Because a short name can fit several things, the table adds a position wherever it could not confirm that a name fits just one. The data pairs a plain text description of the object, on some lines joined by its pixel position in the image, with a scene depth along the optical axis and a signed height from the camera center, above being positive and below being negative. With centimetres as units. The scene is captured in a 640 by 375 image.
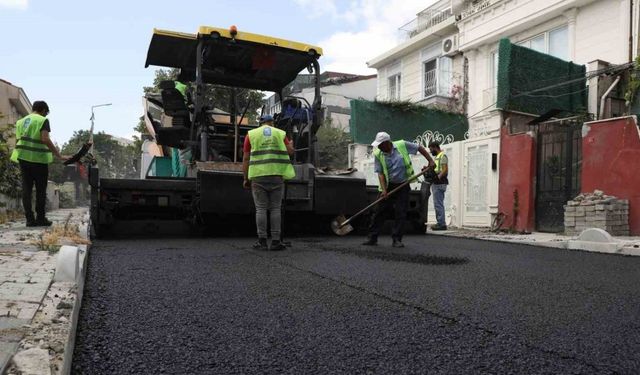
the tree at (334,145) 2139 +185
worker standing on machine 666 +40
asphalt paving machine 632 +50
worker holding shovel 629 +20
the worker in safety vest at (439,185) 888 +10
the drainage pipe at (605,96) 1027 +190
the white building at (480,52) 1023 +347
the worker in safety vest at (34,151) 671 +41
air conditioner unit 1454 +405
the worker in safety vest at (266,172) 559 +16
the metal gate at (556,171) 853 +36
